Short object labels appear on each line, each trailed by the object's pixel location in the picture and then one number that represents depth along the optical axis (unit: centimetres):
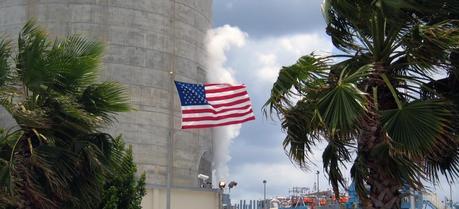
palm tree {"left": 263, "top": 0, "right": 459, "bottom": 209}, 1217
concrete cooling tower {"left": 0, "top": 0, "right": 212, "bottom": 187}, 4684
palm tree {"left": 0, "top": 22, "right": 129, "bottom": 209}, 1616
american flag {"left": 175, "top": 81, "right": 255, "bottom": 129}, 2277
